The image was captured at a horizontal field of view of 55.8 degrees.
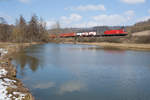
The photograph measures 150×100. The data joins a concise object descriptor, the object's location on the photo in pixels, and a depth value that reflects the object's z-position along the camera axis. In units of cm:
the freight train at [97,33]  5769
